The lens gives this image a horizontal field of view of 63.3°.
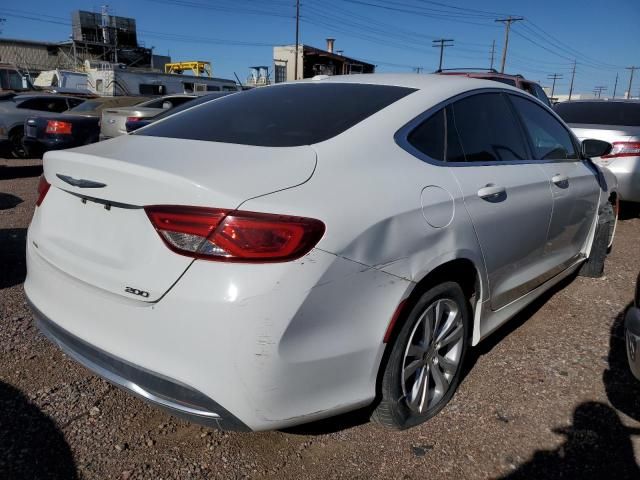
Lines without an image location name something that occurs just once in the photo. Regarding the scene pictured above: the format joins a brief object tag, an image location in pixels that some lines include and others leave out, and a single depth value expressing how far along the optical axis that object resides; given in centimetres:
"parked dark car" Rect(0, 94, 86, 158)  1152
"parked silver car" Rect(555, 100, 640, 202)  617
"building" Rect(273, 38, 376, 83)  4834
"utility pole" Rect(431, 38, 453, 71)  5293
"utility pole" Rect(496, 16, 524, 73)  4609
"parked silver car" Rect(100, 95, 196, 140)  977
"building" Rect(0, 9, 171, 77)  6588
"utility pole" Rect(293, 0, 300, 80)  4131
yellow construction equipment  4197
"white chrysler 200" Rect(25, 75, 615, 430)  167
